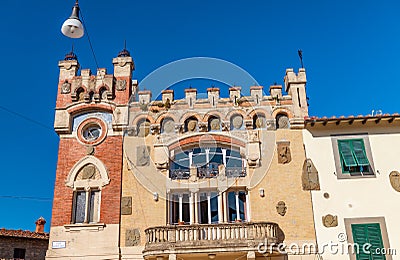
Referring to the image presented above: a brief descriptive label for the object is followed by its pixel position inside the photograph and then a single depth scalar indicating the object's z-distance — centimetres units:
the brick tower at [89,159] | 1742
